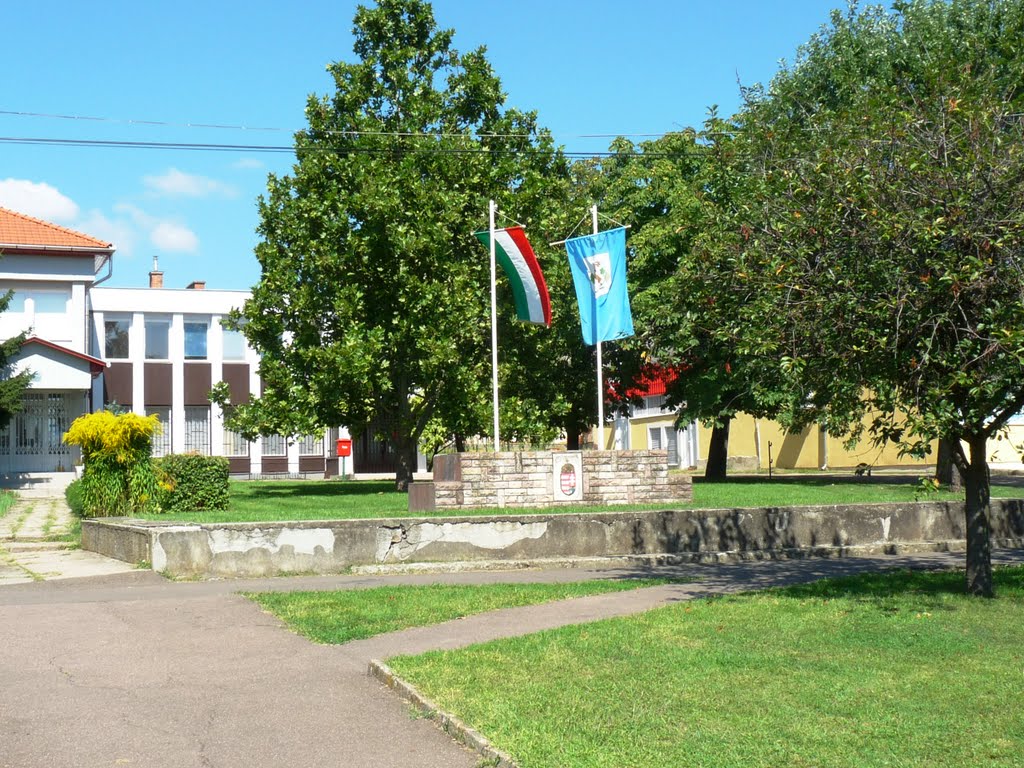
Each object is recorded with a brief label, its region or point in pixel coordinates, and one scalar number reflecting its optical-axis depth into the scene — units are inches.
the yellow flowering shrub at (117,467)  748.6
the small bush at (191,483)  787.6
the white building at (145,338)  1608.0
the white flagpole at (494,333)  819.4
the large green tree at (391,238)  1050.7
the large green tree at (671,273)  1222.3
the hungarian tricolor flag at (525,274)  823.7
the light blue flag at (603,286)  810.8
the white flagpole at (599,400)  789.2
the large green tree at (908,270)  415.5
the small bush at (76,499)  807.7
